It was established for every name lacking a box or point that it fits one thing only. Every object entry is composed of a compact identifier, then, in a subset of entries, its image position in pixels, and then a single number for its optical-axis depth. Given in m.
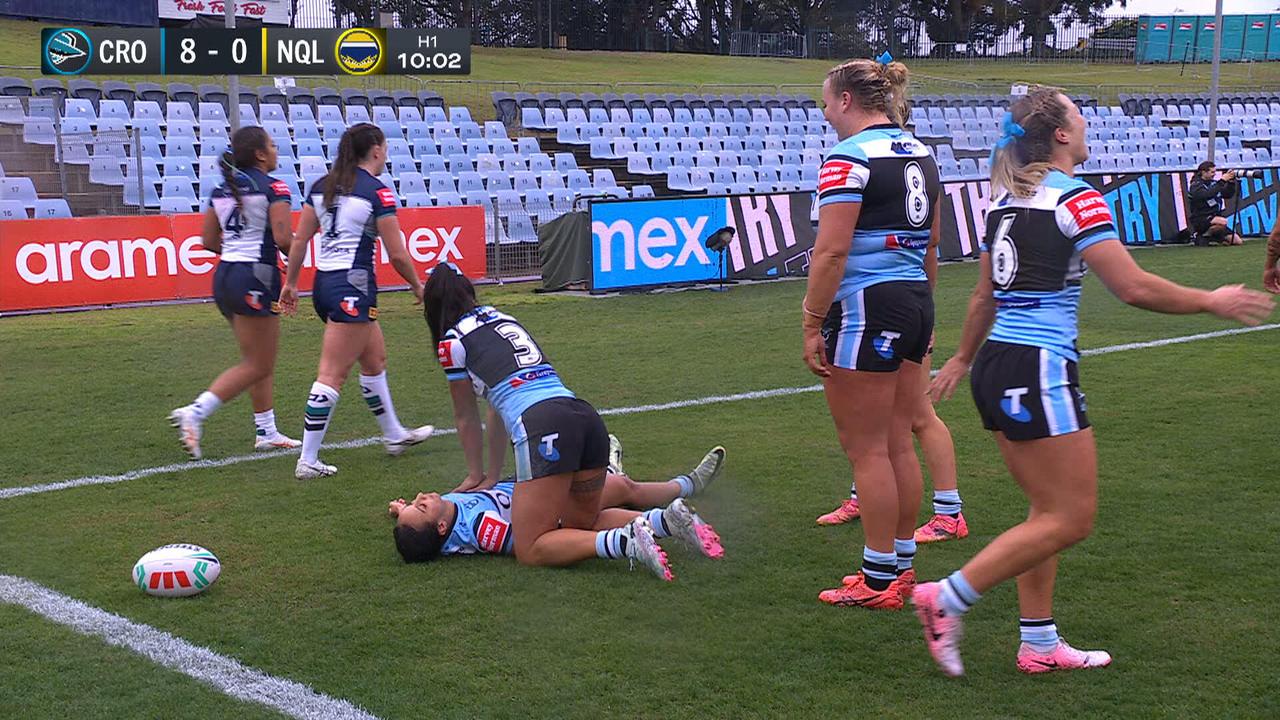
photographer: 19.95
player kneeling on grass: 5.07
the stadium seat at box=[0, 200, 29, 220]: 15.09
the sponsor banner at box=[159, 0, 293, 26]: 34.38
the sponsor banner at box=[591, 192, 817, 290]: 15.23
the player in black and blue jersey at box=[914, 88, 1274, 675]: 3.79
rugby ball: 4.98
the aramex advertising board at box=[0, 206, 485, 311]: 13.32
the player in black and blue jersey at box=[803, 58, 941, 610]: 4.46
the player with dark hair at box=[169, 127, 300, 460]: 7.26
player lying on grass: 5.17
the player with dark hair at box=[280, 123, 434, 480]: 6.90
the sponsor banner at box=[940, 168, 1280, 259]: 18.17
